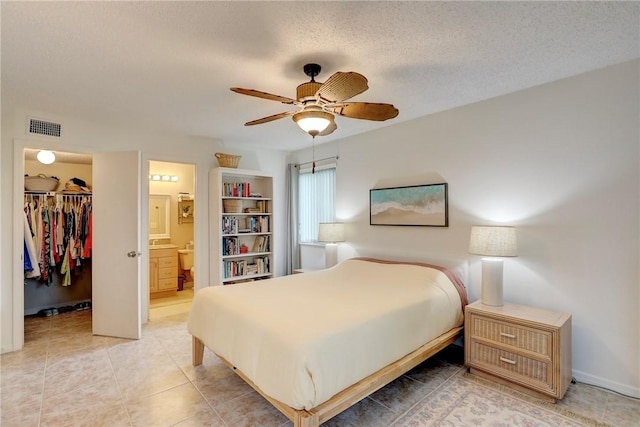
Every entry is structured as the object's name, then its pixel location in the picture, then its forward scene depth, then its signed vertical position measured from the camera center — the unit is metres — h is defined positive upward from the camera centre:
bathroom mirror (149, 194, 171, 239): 5.41 -0.03
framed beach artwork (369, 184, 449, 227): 3.23 +0.09
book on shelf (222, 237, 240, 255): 4.38 -0.46
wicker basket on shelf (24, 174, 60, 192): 4.13 +0.43
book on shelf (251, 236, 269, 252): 4.81 -0.48
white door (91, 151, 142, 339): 3.43 -0.28
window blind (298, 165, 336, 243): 4.57 +0.22
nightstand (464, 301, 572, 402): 2.14 -1.01
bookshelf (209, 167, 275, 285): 4.25 -0.17
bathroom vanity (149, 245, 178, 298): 4.99 -0.93
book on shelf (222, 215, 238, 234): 4.38 -0.16
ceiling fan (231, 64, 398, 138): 1.80 +0.74
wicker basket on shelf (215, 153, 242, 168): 4.25 +0.76
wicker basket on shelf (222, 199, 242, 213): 4.43 +0.12
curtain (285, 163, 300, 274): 5.02 -0.10
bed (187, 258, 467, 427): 1.64 -0.76
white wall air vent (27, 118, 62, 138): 3.14 +0.91
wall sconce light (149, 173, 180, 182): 5.44 +0.66
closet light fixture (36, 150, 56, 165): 3.79 +0.72
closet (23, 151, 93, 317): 4.01 -0.36
